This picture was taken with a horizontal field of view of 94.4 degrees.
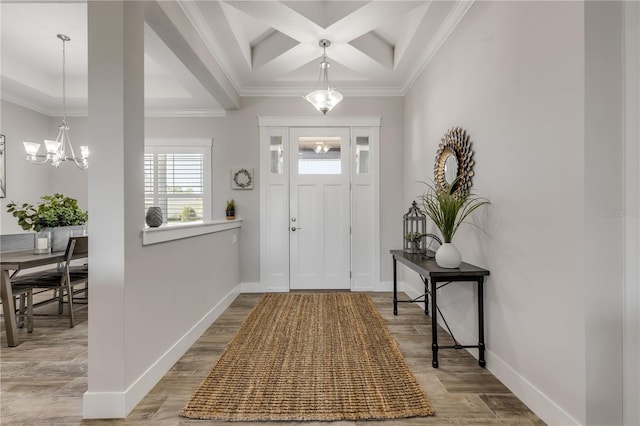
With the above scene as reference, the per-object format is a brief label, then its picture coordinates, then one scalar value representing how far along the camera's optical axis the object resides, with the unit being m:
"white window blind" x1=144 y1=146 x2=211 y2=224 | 4.50
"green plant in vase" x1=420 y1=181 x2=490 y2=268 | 2.18
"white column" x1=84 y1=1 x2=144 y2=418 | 1.65
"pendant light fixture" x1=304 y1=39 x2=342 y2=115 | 3.01
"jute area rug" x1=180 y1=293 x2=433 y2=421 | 1.67
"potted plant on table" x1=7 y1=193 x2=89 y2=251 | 2.95
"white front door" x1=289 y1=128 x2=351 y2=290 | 4.24
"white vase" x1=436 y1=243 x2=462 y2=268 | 2.17
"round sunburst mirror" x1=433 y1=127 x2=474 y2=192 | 2.38
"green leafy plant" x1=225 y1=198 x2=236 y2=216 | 4.15
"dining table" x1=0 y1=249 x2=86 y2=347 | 2.46
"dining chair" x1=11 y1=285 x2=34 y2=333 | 2.65
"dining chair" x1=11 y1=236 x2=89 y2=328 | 2.83
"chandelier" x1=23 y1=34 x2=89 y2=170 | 3.32
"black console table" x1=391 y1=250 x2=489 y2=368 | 2.07
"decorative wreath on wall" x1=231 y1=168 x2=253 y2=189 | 4.22
